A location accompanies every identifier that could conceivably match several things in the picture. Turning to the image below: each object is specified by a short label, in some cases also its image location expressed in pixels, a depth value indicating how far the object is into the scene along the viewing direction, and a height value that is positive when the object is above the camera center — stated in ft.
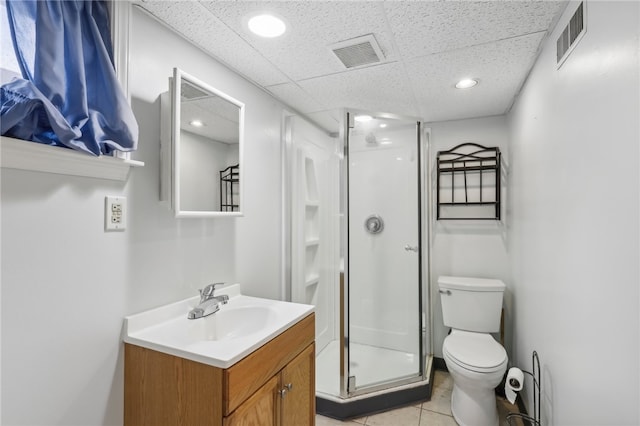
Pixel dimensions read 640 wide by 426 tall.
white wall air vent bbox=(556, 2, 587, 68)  3.53 +2.28
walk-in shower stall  6.98 -1.04
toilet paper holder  5.19 -3.03
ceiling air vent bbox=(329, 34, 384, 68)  4.83 +2.80
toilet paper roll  5.54 -3.11
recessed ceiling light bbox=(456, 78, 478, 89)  6.25 +2.81
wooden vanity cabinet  3.31 -2.08
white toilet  6.03 -2.91
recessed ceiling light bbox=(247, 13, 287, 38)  4.27 +2.80
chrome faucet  4.50 -1.31
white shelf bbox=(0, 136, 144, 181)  2.81 +0.58
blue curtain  2.82 +1.42
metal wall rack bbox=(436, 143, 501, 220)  8.16 +1.06
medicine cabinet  4.25 +1.06
